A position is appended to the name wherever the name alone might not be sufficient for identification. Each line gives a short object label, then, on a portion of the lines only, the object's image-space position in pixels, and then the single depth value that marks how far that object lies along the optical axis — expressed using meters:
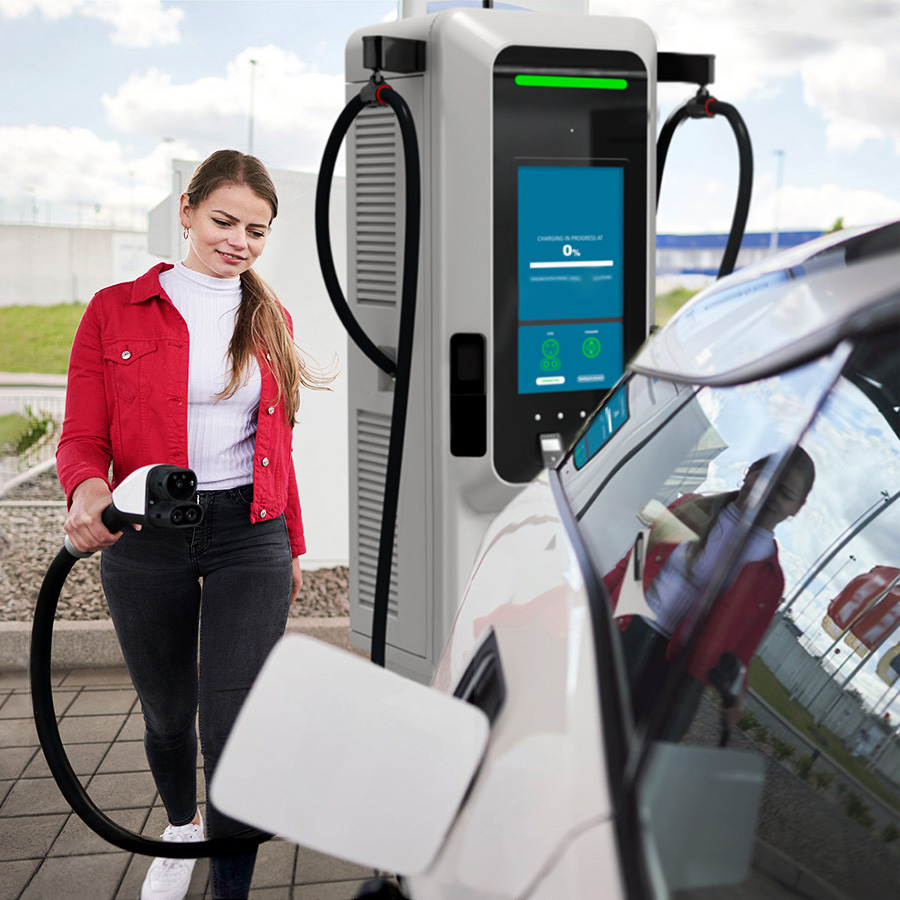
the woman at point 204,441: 1.93
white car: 0.66
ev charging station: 2.38
